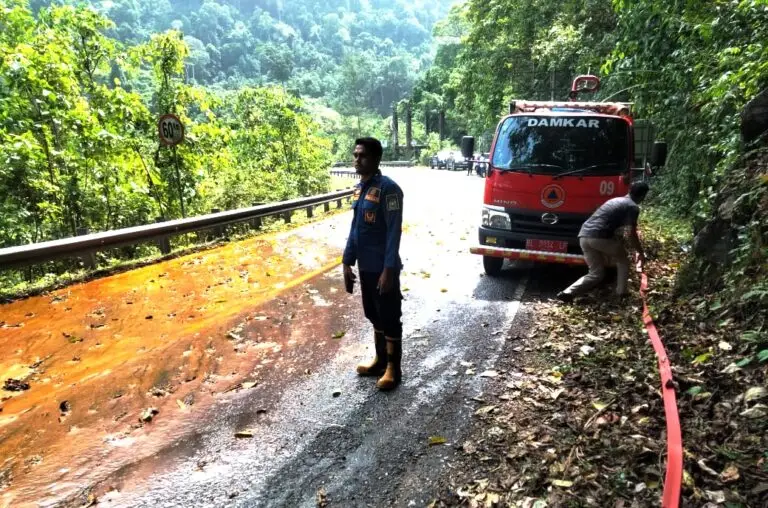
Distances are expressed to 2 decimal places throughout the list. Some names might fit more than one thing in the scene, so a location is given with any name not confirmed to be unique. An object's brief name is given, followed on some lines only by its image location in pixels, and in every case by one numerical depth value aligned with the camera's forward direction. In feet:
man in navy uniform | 12.88
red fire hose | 8.04
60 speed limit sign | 32.83
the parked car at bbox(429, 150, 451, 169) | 147.97
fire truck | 21.47
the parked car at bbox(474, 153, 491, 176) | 107.11
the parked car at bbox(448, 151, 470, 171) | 140.24
